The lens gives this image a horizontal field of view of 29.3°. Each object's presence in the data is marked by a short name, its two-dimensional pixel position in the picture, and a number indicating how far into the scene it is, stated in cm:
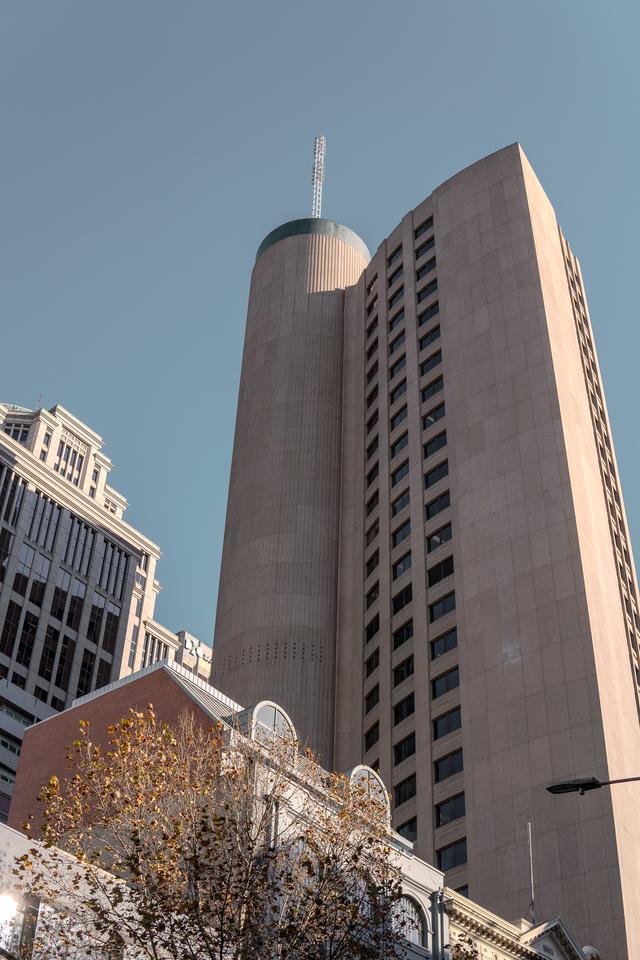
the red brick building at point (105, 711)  4759
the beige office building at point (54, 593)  12344
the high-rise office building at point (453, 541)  6844
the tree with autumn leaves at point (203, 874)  2912
